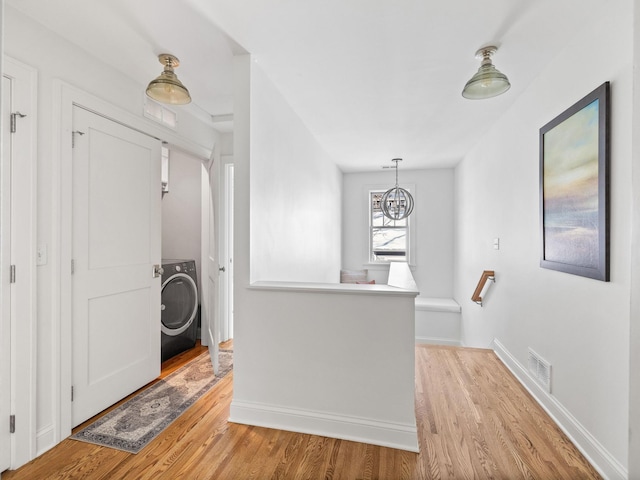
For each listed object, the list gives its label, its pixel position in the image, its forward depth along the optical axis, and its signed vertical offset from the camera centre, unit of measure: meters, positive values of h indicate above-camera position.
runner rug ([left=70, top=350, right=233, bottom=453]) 2.00 -1.16
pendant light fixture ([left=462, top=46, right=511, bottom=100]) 2.03 +0.96
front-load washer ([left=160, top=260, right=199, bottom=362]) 3.23 -0.69
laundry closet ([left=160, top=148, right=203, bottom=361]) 3.86 +0.28
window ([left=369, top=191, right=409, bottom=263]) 5.85 +0.07
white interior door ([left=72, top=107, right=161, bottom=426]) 2.14 -0.16
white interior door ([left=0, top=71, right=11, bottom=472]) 1.73 -0.34
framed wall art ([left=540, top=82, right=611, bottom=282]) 1.72 +0.31
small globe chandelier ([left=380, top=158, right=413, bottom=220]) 5.58 +0.61
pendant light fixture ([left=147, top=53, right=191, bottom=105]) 2.08 +0.94
